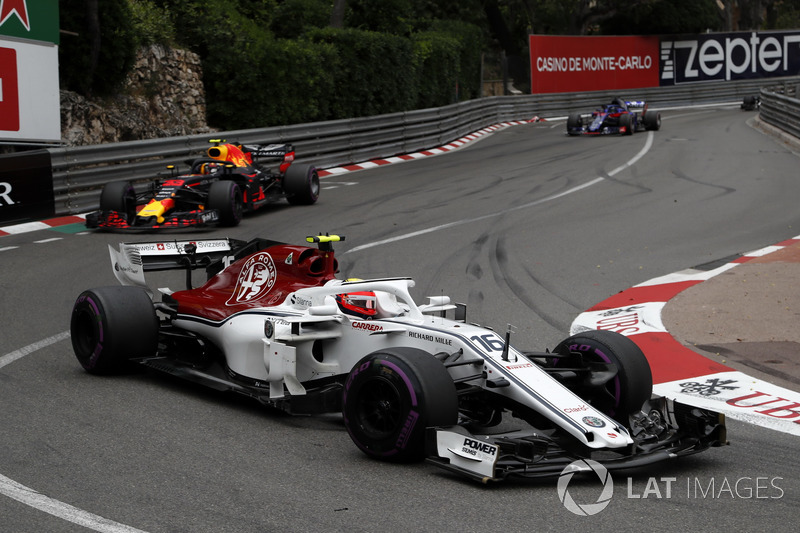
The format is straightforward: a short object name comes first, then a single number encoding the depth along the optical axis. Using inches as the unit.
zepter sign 1835.6
